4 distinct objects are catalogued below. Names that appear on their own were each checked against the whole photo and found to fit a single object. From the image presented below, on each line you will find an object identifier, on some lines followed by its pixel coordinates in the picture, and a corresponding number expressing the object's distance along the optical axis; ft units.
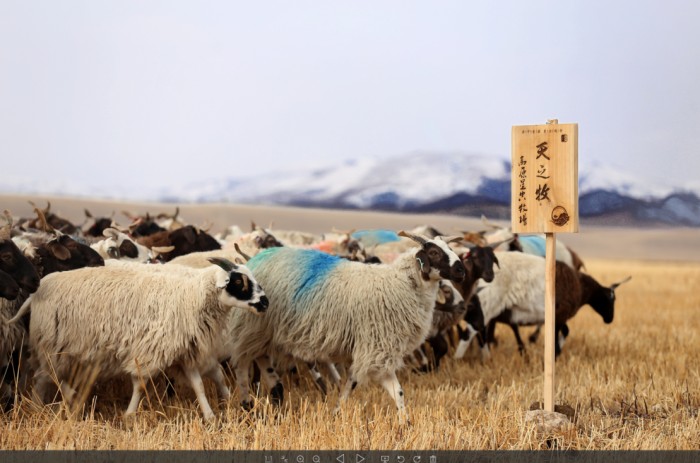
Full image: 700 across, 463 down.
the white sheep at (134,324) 44.45
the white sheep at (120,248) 60.49
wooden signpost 43.39
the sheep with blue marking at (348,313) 48.44
